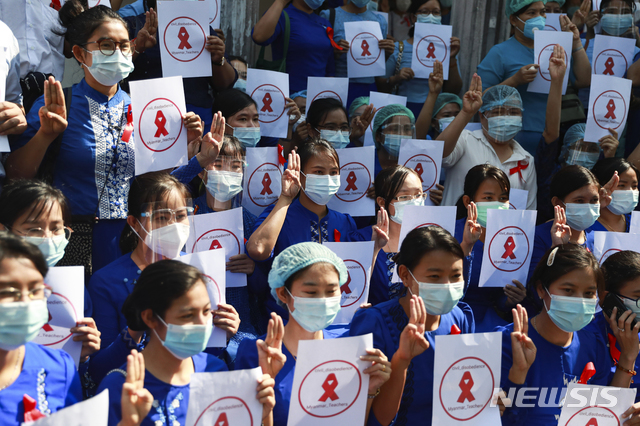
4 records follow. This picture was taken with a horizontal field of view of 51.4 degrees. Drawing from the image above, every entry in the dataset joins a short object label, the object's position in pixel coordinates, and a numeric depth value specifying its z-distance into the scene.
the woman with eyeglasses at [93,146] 3.94
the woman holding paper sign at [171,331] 2.82
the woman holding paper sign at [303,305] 3.16
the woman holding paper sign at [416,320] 3.29
